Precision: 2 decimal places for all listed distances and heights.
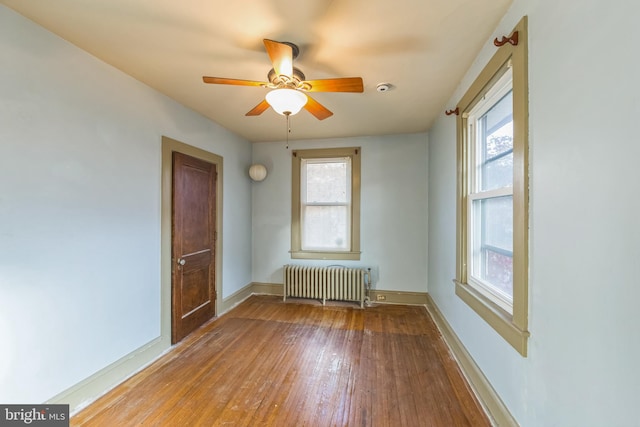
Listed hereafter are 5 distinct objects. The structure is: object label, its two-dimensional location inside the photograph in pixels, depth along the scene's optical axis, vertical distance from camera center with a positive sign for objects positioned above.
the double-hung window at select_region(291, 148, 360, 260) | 4.06 +0.16
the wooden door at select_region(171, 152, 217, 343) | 2.75 -0.34
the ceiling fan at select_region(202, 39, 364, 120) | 1.70 +0.88
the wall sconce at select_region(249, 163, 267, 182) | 4.16 +0.67
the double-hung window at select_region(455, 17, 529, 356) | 1.40 +0.14
